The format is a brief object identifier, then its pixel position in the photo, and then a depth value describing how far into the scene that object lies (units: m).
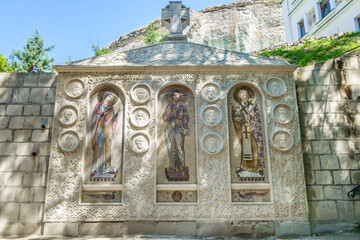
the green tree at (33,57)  22.98
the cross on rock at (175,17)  7.16
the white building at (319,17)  16.69
